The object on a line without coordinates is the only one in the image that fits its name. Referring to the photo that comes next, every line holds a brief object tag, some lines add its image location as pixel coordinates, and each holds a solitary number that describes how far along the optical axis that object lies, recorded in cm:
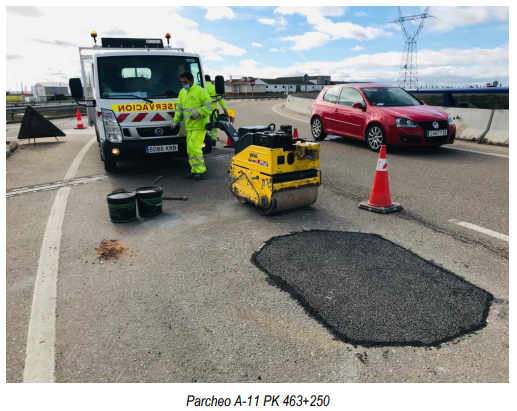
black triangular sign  1212
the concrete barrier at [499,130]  1030
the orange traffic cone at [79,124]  1777
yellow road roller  496
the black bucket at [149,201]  526
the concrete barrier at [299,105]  2045
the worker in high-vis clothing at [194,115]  680
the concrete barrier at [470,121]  1090
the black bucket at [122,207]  506
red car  874
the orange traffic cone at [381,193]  532
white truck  701
